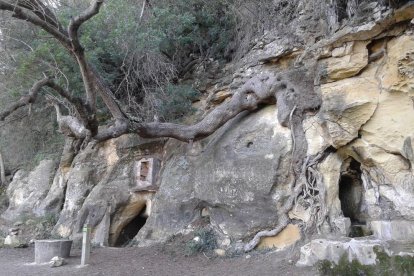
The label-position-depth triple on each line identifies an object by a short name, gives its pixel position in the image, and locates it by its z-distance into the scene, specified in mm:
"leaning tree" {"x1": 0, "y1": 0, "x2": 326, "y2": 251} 5762
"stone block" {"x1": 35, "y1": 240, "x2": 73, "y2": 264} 7172
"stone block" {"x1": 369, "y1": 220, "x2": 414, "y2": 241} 5293
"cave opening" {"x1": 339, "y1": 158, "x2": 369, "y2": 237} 6727
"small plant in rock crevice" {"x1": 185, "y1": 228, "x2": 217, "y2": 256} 7184
